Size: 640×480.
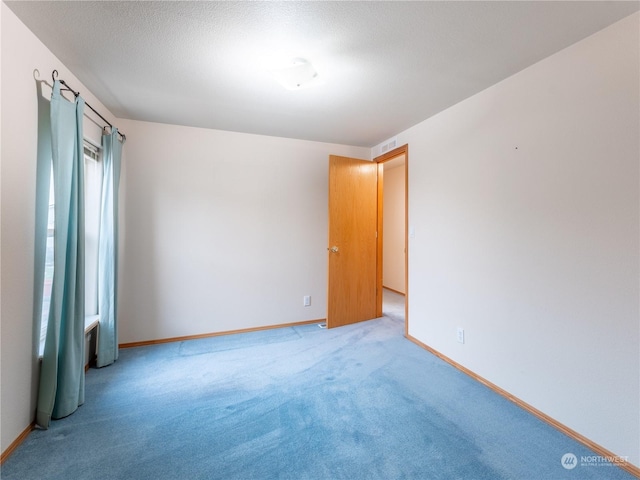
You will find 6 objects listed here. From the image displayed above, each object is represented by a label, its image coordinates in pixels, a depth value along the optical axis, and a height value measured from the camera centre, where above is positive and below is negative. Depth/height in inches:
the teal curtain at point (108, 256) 98.4 -6.1
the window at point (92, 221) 100.4 +6.3
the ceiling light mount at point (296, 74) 72.0 +44.1
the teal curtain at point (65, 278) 66.4 -9.8
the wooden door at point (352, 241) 136.9 +0.4
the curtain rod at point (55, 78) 69.3 +40.1
